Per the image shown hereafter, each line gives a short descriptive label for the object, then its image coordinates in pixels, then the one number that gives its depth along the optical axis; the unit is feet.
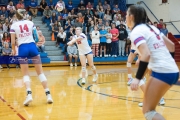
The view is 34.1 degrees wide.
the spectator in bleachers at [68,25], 60.22
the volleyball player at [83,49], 31.71
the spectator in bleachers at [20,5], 60.80
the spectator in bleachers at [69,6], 69.51
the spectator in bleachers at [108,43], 57.12
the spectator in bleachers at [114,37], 57.77
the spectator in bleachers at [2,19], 56.89
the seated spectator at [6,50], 51.60
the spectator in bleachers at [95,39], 55.99
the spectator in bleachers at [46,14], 64.55
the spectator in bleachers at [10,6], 61.52
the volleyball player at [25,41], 21.63
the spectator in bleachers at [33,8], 66.49
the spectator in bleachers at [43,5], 66.80
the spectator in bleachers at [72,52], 55.51
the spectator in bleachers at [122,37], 59.06
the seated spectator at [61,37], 57.98
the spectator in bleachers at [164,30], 62.03
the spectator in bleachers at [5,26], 55.11
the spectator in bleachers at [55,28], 60.41
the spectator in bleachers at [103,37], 57.11
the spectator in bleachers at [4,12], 60.29
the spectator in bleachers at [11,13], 60.23
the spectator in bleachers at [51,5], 66.56
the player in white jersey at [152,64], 11.48
